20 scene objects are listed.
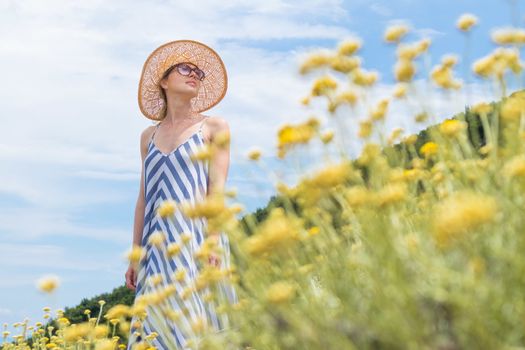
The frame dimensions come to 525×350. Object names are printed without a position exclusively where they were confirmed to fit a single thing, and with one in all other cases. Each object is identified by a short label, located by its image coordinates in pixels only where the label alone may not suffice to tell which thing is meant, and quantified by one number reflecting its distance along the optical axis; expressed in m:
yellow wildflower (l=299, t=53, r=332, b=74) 1.97
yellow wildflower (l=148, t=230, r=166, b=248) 2.23
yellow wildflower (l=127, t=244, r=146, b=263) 2.26
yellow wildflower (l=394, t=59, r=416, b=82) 1.95
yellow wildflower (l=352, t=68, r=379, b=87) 1.99
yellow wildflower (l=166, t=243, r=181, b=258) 2.15
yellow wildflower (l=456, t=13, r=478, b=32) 2.25
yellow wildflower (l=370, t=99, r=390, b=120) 2.05
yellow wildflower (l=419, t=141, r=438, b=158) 2.55
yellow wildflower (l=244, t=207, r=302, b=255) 1.31
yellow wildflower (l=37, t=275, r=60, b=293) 2.46
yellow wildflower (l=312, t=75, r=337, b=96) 2.04
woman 3.30
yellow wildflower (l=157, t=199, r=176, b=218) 2.12
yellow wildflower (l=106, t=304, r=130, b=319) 2.22
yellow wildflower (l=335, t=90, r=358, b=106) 2.04
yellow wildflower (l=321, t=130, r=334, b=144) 2.12
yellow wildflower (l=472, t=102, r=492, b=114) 2.24
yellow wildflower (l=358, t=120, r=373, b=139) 2.07
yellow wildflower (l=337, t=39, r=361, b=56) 1.96
